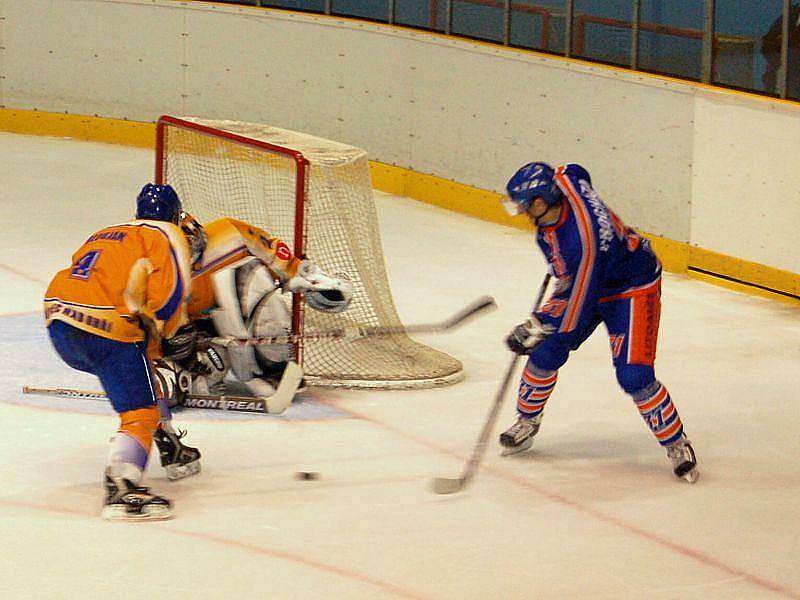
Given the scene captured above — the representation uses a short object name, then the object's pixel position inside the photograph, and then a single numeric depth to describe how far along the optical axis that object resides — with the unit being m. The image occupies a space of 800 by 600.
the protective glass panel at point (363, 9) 20.53
